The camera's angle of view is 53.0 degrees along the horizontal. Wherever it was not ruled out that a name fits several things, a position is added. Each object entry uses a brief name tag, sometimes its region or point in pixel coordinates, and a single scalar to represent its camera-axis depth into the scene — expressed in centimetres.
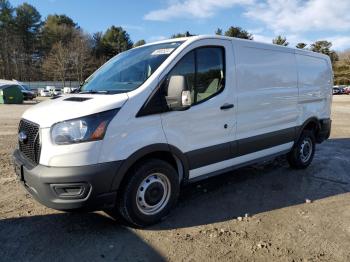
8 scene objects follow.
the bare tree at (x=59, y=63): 6544
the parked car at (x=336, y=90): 5955
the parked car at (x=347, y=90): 5804
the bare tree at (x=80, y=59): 6469
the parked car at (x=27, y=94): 3704
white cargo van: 355
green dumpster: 2977
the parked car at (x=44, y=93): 5656
